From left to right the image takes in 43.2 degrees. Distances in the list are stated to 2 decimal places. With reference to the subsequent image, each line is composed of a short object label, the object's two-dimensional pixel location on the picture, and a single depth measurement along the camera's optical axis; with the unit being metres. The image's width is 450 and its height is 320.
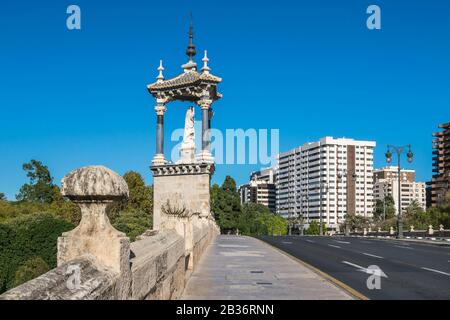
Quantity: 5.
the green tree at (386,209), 163.66
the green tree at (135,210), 70.50
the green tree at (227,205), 93.25
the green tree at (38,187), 111.50
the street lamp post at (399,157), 49.97
